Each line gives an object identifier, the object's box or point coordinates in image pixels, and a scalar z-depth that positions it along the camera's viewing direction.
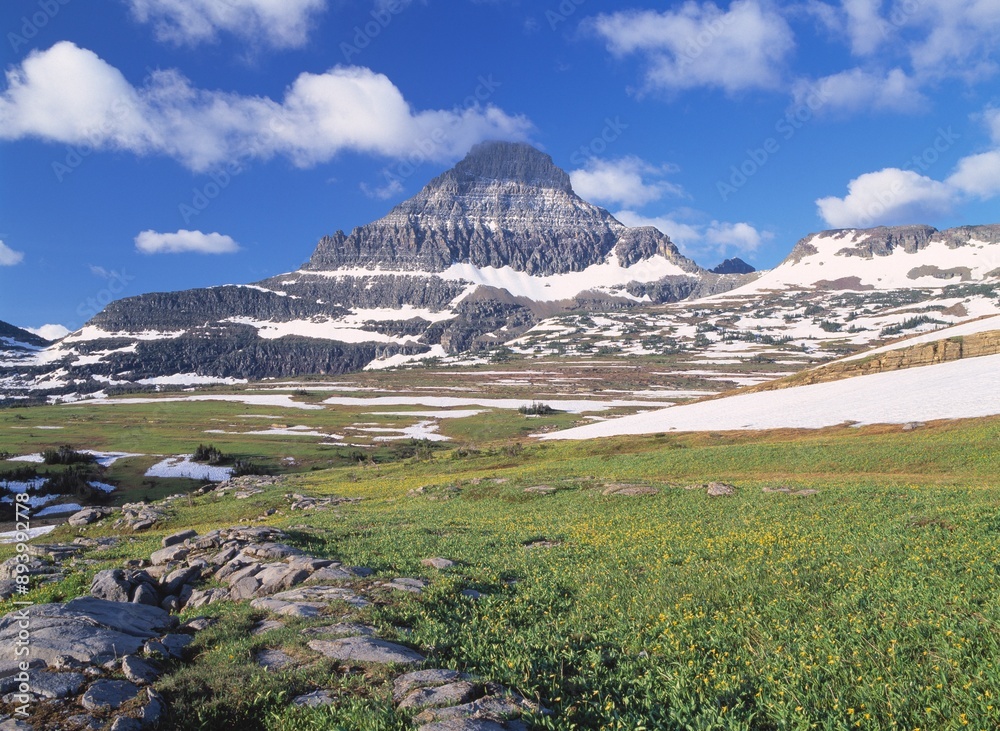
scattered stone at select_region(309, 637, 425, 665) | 10.67
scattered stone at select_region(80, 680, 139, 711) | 9.12
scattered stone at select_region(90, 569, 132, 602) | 15.77
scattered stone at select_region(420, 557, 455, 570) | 19.02
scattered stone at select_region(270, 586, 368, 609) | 14.43
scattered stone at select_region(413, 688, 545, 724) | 8.59
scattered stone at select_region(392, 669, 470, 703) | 9.55
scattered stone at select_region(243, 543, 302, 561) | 19.34
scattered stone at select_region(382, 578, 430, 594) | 15.77
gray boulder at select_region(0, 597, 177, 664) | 10.77
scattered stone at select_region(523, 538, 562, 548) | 22.75
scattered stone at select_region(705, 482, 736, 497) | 30.12
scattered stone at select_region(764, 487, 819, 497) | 27.61
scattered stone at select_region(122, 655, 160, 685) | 10.14
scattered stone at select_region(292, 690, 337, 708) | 9.26
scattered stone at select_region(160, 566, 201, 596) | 17.30
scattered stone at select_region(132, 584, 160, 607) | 15.72
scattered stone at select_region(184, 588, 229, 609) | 15.63
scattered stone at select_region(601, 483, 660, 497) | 32.09
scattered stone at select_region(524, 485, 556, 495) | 37.34
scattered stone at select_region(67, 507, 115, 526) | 46.62
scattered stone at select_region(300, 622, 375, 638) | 11.88
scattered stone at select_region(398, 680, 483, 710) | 9.01
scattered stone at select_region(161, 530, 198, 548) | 25.34
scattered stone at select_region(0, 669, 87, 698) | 9.49
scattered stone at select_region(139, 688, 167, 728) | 8.84
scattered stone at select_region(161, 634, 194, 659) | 11.54
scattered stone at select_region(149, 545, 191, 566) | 20.47
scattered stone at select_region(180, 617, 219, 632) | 13.02
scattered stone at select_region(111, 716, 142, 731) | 8.47
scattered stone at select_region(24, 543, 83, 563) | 25.23
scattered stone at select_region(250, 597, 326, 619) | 13.39
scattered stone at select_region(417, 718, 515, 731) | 8.22
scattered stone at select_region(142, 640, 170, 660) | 11.23
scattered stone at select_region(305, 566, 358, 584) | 16.52
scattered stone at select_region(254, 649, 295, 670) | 10.60
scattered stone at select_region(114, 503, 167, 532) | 42.56
